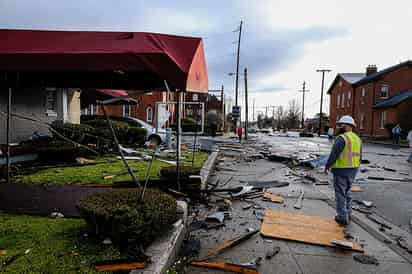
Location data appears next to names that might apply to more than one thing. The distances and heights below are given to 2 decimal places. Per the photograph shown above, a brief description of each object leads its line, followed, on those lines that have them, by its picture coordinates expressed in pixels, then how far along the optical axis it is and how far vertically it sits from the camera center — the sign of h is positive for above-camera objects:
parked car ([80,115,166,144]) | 16.88 +0.02
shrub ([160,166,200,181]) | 6.14 -0.98
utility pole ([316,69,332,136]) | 57.06 +10.15
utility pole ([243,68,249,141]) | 34.22 +1.85
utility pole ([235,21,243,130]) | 35.92 +6.13
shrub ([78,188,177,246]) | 3.06 -0.98
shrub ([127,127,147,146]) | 15.17 -0.56
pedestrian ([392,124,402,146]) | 28.35 -0.33
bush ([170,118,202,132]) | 38.91 -0.06
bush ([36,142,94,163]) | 9.32 -0.93
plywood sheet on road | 4.38 -1.62
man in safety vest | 5.11 -0.62
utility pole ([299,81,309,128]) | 80.06 +11.30
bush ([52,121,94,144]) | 10.84 -0.27
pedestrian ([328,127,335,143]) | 36.22 -0.61
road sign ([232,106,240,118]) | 33.31 +1.90
